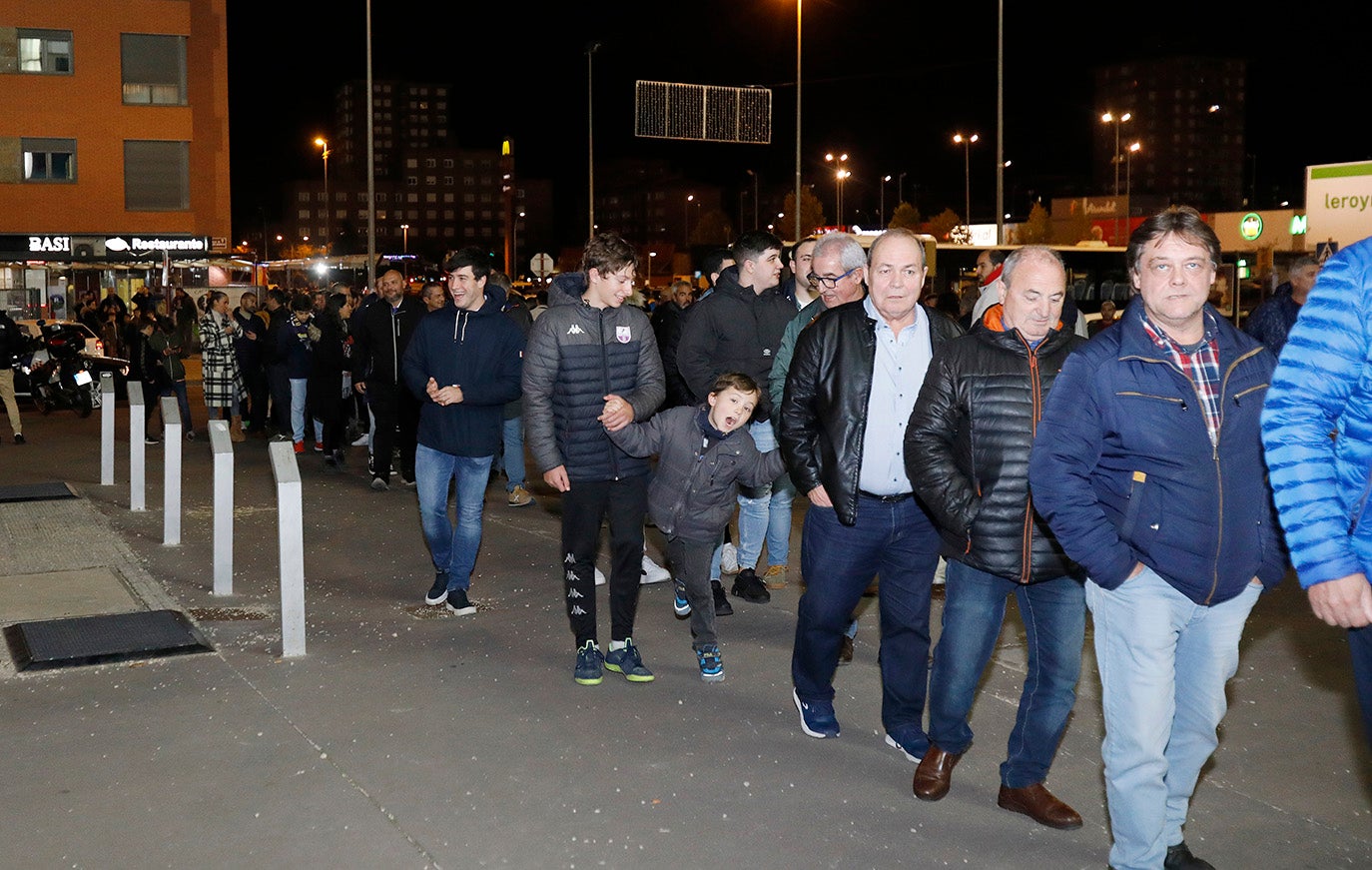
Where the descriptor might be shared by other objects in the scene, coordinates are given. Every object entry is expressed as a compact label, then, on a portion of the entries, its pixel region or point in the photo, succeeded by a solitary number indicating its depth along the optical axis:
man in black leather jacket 5.13
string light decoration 24.95
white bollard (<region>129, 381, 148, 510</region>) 11.30
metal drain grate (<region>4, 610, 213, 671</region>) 6.62
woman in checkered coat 16.28
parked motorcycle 20.42
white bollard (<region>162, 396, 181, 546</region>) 9.74
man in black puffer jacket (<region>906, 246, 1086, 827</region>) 4.50
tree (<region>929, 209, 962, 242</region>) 88.44
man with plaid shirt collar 3.75
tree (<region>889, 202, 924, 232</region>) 79.81
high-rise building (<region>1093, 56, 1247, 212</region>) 174.62
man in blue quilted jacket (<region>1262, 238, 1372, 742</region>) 2.93
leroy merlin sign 16.23
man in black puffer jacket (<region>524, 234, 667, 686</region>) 6.25
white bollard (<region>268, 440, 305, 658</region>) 6.77
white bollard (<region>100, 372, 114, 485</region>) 12.31
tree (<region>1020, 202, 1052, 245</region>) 77.86
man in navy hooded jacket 7.61
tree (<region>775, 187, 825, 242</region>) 85.50
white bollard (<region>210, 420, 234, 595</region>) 8.18
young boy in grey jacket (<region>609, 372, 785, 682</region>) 6.33
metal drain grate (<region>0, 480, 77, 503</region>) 11.72
